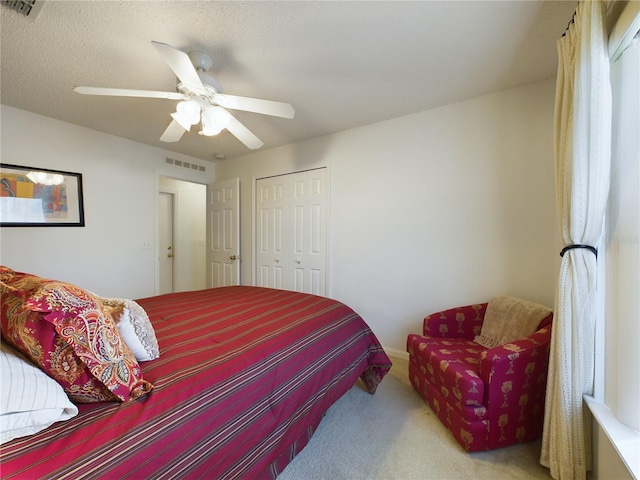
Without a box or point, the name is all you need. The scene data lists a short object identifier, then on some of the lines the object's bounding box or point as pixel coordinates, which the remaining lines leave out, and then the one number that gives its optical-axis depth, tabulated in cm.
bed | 70
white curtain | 119
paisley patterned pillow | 77
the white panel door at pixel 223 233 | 390
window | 106
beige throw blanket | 182
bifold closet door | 329
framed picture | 245
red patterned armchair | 149
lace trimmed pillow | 101
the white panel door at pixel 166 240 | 472
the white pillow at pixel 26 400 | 66
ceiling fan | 157
